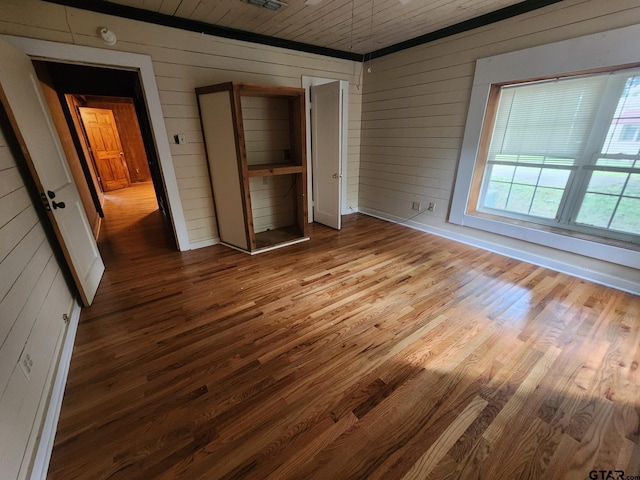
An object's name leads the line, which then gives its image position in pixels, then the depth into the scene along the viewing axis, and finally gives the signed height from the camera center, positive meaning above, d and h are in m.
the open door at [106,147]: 6.89 -0.19
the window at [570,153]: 2.36 -0.17
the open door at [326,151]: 3.58 -0.18
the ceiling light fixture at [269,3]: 2.43 +1.16
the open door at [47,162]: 1.78 -0.16
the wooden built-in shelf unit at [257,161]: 2.89 -0.28
